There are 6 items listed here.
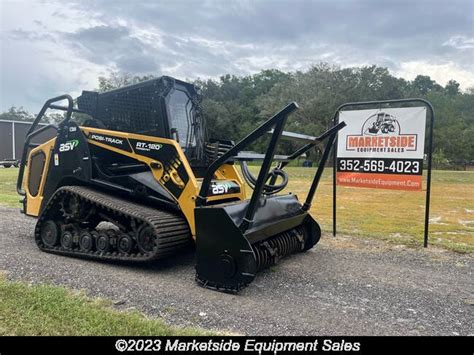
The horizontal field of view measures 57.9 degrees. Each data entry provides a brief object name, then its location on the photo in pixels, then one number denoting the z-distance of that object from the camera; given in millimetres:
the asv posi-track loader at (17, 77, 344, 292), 4477
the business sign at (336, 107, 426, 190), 6465
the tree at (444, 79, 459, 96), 71119
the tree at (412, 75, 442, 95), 69312
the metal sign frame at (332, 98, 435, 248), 6340
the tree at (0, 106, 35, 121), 81312
